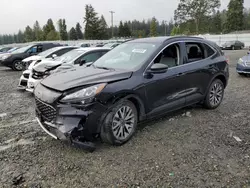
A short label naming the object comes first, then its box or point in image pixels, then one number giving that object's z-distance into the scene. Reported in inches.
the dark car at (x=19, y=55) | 421.1
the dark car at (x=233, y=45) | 1074.2
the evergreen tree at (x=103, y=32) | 2101.8
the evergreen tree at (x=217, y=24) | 2138.7
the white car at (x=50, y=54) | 309.6
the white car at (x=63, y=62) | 217.6
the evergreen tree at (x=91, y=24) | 2078.5
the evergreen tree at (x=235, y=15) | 1828.2
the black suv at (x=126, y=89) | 103.3
